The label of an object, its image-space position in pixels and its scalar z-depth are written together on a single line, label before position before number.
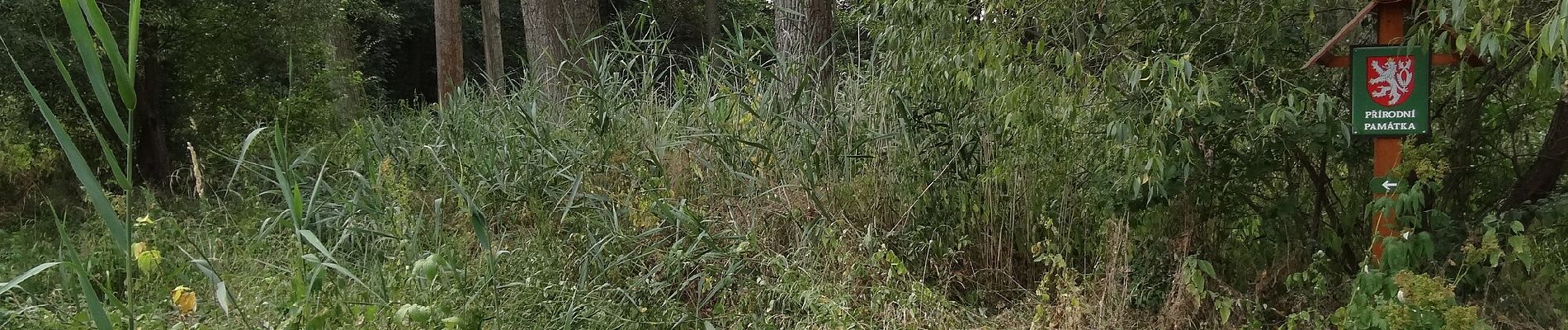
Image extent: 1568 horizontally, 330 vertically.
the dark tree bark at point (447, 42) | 10.09
